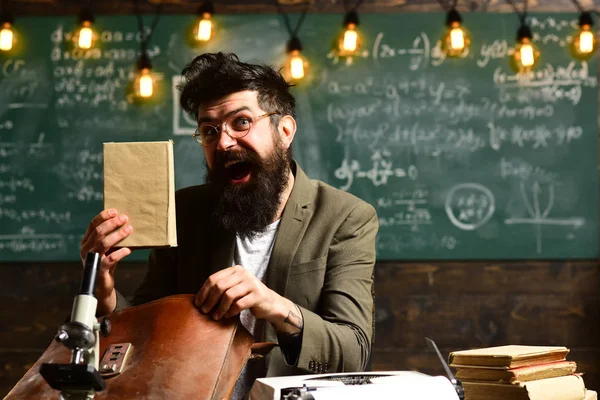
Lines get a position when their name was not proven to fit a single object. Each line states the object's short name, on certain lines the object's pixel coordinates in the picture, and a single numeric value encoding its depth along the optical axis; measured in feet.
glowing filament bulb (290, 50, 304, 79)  12.47
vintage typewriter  3.83
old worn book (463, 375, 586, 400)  4.87
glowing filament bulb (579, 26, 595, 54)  12.30
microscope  3.28
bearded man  5.83
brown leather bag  4.04
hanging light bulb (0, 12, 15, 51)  12.59
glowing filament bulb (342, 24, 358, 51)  12.39
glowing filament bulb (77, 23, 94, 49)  12.49
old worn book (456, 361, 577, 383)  4.91
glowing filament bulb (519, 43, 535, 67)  12.40
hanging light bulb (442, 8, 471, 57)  12.40
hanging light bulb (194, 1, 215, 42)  12.57
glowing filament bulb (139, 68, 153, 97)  12.62
